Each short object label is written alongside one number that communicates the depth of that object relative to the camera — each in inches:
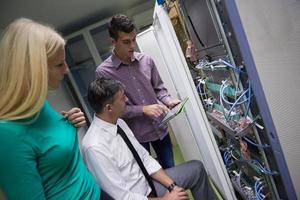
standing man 76.0
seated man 56.5
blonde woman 33.6
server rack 47.6
